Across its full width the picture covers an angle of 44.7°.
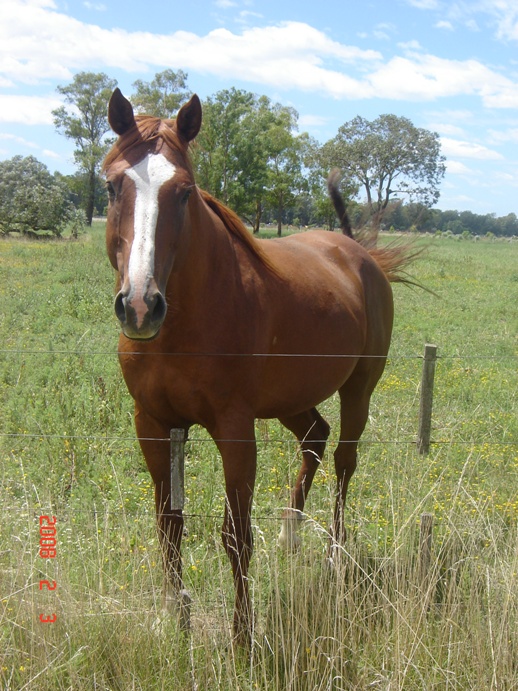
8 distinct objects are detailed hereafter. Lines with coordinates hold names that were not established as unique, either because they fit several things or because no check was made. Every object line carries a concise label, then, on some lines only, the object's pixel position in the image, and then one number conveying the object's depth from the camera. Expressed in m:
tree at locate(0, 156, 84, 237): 37.12
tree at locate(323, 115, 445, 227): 48.97
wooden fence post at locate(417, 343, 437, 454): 5.02
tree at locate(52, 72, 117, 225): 52.28
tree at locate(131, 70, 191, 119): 45.03
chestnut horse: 2.45
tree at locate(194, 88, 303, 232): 34.50
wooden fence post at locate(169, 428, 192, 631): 2.80
